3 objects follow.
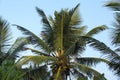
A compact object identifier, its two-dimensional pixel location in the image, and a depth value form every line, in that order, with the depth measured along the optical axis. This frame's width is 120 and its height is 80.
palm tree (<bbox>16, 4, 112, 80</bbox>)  22.81
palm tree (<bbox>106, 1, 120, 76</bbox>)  17.23
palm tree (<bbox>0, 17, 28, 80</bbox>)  23.03
